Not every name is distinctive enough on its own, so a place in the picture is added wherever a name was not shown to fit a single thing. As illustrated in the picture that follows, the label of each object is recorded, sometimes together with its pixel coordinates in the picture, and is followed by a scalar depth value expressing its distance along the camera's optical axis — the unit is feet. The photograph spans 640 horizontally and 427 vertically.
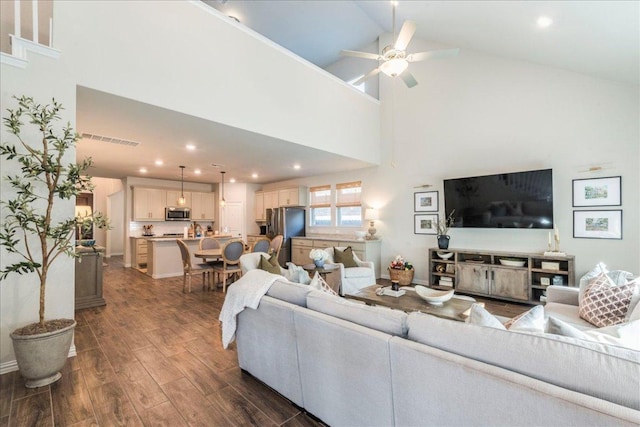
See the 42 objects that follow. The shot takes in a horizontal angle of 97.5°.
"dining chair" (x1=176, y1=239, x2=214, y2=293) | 16.75
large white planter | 7.06
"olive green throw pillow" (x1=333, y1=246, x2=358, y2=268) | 15.98
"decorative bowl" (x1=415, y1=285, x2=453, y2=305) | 9.52
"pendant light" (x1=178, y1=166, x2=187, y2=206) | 23.05
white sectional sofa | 3.20
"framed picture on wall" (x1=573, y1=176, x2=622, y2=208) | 12.67
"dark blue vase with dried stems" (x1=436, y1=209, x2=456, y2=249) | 17.01
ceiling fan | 10.00
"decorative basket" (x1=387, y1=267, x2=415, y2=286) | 17.72
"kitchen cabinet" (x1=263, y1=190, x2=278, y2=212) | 27.94
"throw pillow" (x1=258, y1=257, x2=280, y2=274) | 11.16
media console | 13.52
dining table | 17.13
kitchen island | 20.76
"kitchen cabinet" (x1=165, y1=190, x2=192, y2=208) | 27.48
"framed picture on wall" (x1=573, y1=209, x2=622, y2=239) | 12.70
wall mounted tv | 14.06
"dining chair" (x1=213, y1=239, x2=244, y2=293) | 16.52
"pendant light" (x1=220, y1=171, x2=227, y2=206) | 24.24
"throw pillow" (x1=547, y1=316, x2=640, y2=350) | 4.21
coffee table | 8.73
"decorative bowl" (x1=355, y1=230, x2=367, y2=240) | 20.74
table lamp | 21.09
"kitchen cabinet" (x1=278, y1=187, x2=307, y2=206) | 25.90
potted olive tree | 7.18
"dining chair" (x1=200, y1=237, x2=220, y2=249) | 19.07
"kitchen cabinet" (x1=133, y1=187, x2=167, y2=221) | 25.45
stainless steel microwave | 27.17
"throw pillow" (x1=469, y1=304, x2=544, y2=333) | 4.44
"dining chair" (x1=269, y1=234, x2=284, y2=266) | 20.64
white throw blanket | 7.36
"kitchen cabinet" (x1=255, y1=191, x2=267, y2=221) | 29.37
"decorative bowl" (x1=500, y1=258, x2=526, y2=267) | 14.37
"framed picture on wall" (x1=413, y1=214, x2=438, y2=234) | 18.39
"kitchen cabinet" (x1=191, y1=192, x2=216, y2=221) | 29.01
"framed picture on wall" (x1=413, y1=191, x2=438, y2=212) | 18.39
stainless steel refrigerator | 24.86
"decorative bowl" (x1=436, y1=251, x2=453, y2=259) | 16.79
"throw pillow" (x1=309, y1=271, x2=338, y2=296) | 8.08
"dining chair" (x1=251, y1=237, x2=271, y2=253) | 18.31
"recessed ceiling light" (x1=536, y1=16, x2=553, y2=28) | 10.61
